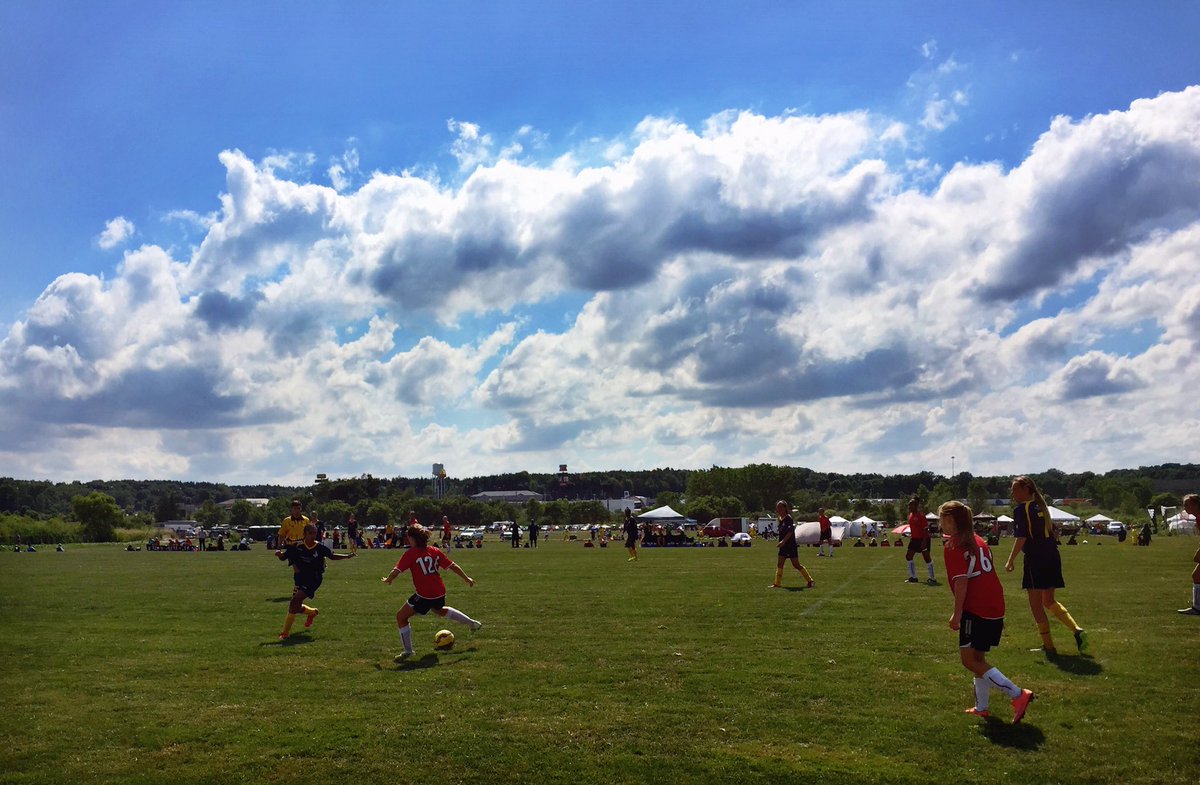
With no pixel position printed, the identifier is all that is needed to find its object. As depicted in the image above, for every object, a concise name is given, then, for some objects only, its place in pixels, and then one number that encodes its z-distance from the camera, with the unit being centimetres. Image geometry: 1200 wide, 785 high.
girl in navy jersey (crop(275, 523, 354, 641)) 1585
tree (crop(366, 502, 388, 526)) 14038
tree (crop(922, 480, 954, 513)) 11302
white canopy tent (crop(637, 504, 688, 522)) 9138
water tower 18288
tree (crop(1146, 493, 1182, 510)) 11756
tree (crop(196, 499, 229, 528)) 16955
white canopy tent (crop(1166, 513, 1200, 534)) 7009
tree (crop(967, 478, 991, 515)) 11185
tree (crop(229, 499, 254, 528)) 15362
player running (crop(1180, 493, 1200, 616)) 1605
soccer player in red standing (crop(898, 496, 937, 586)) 2347
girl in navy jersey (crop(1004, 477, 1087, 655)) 1206
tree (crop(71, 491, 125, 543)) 10042
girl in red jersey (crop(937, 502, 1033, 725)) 873
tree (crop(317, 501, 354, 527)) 13650
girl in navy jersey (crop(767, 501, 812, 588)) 2198
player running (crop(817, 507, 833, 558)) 3427
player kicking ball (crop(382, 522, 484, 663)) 1336
